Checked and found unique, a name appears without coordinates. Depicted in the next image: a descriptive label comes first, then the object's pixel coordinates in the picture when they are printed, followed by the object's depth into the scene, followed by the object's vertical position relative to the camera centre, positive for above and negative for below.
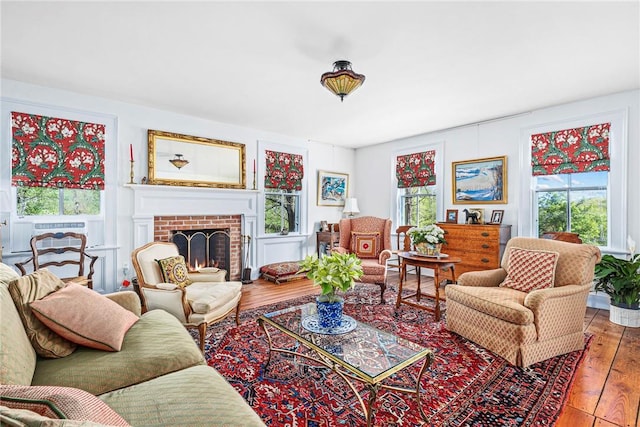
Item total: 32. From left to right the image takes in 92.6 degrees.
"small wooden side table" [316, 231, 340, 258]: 5.52 -0.48
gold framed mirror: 4.20 +0.78
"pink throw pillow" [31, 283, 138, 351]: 1.53 -0.55
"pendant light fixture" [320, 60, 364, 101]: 2.60 +1.17
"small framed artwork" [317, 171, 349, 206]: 6.11 +0.53
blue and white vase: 2.08 -0.68
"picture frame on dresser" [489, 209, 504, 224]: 4.47 -0.03
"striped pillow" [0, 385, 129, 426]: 0.77 -0.51
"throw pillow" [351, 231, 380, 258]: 4.43 -0.45
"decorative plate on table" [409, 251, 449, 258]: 3.46 -0.48
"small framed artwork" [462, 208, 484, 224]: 4.57 -0.03
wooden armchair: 3.23 -0.45
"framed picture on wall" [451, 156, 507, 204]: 4.56 +0.52
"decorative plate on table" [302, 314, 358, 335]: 1.99 -0.76
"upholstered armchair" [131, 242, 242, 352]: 2.46 -0.70
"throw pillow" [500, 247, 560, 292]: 2.57 -0.49
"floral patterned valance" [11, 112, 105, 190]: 3.28 +0.69
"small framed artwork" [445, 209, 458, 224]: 4.93 -0.03
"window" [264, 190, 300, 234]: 5.43 +0.05
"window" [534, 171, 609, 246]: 3.79 +0.13
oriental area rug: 1.74 -1.14
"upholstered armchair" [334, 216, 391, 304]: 4.42 -0.36
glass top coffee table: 1.54 -0.78
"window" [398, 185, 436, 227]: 5.49 +0.16
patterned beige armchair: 2.27 -0.70
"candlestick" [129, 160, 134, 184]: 3.98 +0.50
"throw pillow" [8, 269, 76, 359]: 1.50 -0.56
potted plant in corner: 3.08 -0.73
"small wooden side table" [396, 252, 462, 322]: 3.21 -0.55
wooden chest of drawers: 4.16 -0.43
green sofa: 1.15 -0.75
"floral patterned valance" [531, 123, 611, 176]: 3.70 +0.82
